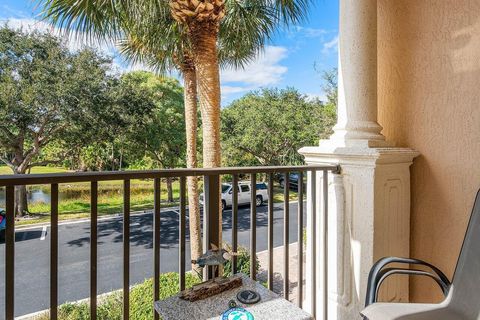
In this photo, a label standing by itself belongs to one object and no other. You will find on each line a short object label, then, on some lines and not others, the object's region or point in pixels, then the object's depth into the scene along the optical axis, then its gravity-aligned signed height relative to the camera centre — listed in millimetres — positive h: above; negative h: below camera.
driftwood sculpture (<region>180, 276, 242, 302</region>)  1073 -485
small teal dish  929 -495
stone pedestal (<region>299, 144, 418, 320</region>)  1595 -340
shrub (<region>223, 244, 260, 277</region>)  5321 -1906
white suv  13297 -1623
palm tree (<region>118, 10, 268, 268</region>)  4590 +1919
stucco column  1762 +552
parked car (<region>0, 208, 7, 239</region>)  4812 -1190
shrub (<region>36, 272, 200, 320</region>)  3693 -1888
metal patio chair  1160 -561
